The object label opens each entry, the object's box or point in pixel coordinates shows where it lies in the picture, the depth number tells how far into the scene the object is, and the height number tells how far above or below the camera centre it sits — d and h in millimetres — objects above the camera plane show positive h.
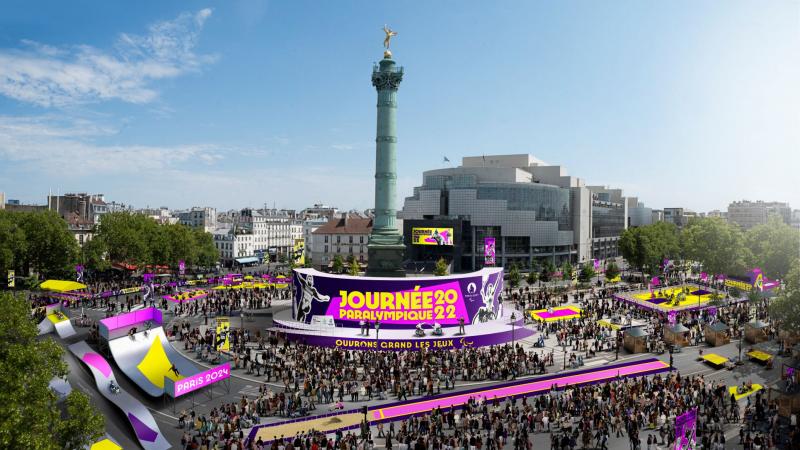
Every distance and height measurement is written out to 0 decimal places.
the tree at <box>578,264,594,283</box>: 75138 -4813
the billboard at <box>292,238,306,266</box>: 76562 -2270
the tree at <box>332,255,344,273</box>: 85938 -4559
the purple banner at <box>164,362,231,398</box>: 28859 -8422
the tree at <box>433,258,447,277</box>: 77812 -4587
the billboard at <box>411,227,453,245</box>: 93688 +300
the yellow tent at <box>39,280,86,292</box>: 53700 -5543
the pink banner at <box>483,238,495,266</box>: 74469 -1331
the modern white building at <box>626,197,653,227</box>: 172750 +9123
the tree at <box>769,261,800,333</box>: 34094 -4029
